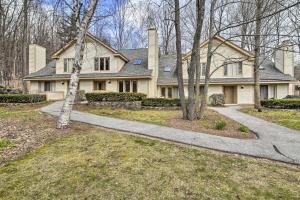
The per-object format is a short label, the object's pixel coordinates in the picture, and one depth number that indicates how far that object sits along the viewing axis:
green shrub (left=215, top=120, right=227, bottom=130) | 6.33
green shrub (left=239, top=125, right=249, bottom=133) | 6.14
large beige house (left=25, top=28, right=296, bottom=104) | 15.06
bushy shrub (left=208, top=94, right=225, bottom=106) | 13.86
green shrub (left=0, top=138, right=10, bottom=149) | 4.33
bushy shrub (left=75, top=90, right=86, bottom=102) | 14.16
